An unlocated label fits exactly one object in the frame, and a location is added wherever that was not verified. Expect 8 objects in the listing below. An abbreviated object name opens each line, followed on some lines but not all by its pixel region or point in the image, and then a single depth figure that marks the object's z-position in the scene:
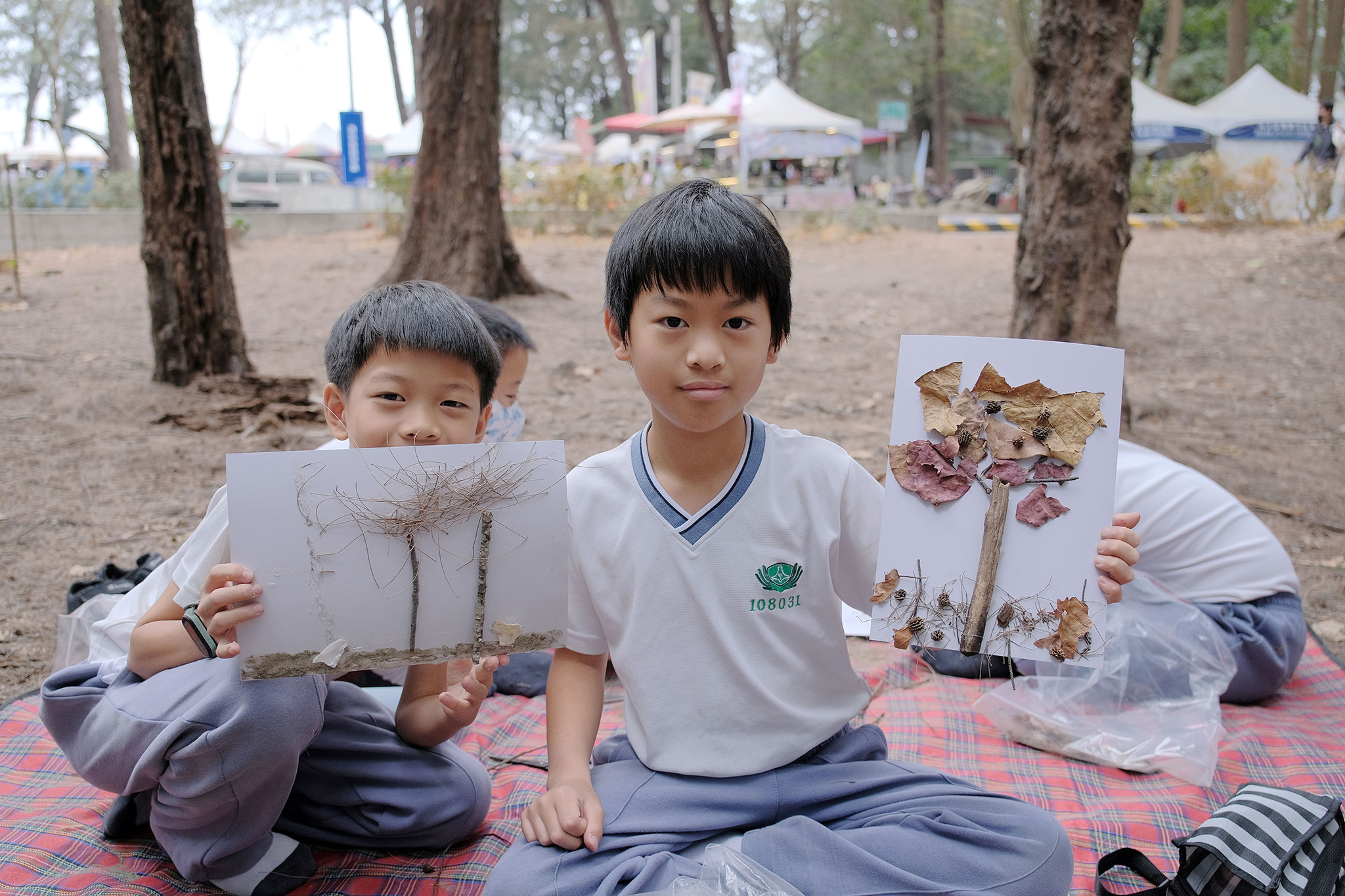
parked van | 17.97
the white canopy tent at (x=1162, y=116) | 17.06
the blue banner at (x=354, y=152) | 11.62
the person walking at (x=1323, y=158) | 10.23
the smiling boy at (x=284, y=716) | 1.44
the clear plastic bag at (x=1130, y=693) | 2.16
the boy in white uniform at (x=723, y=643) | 1.36
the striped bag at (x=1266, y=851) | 1.47
